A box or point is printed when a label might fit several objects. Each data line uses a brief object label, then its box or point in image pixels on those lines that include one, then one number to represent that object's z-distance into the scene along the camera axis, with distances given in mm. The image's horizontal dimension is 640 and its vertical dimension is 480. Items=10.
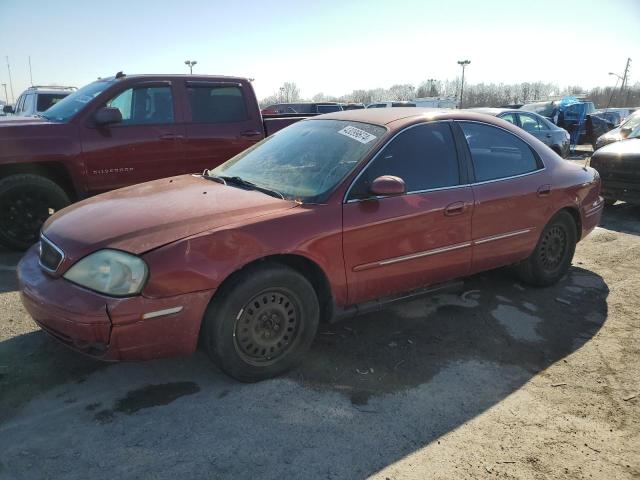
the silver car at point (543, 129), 12873
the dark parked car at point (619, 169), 7523
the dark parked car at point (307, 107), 22920
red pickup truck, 5305
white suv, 11431
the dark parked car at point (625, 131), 9046
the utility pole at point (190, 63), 46188
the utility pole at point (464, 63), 47688
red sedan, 2674
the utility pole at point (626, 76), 60266
